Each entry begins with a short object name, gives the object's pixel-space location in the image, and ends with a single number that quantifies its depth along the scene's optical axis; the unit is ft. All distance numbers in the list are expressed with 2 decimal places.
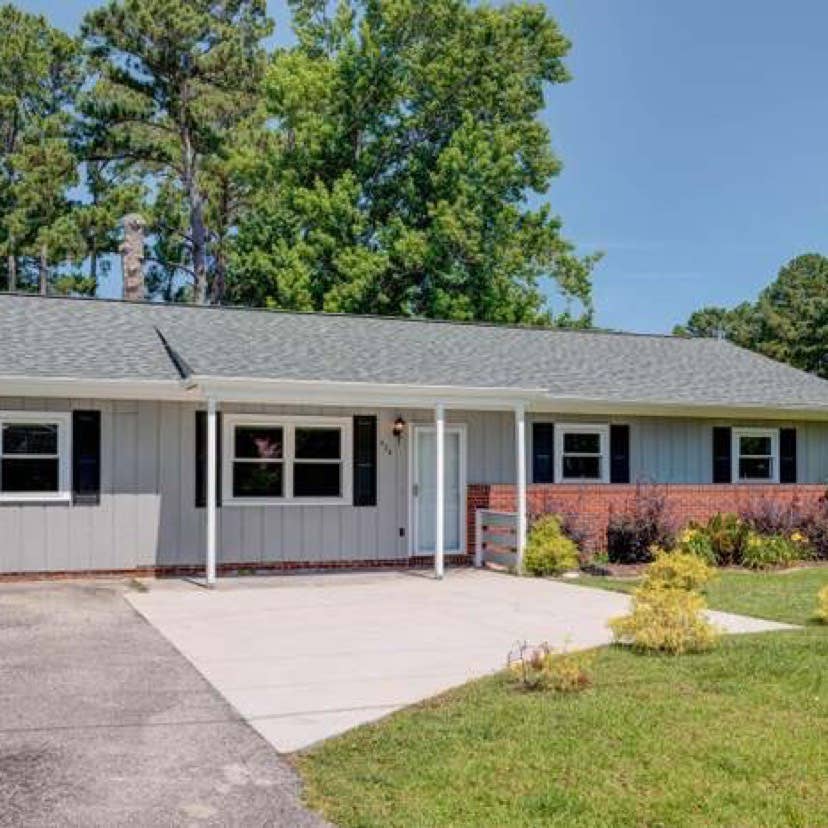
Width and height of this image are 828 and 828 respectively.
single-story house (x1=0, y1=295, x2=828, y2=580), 46.06
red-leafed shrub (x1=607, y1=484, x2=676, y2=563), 53.42
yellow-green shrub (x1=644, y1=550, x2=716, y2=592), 34.27
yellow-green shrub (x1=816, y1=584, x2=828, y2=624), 33.14
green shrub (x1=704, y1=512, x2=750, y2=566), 53.57
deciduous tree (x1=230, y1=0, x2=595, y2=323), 97.86
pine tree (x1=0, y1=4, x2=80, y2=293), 104.17
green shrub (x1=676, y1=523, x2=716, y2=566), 52.90
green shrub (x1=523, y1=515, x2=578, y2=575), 49.55
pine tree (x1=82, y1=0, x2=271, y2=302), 108.53
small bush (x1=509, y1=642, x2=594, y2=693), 22.99
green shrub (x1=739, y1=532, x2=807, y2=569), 52.85
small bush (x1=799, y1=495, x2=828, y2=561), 56.90
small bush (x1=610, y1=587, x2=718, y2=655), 27.48
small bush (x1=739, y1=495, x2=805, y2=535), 55.93
